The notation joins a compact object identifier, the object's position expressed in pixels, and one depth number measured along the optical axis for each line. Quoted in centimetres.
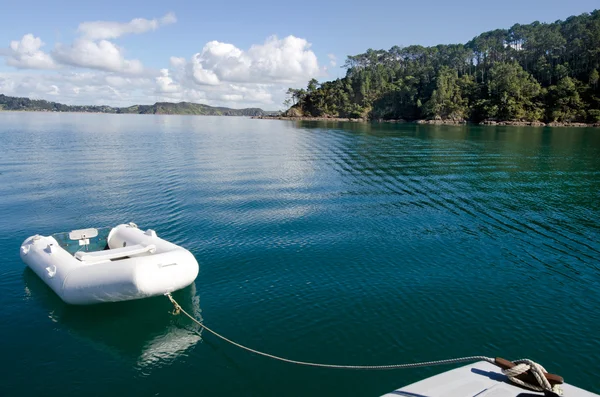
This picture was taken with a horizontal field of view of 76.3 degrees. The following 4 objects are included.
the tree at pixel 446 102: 12625
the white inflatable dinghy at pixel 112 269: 1088
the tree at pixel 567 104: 10700
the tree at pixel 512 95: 11300
